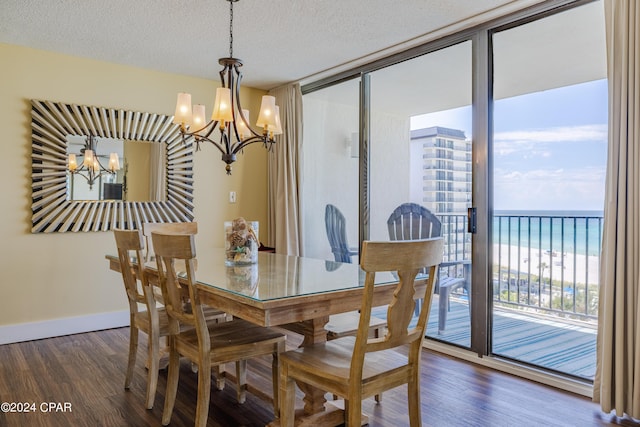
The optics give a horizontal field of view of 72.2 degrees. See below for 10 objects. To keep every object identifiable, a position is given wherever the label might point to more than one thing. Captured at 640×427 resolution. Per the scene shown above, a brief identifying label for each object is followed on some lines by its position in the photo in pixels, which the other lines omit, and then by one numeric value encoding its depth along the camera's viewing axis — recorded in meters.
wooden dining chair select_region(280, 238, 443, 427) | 1.58
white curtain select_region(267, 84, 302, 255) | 4.59
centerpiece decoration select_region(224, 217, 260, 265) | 2.46
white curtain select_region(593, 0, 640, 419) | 2.21
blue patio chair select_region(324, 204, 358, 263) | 4.25
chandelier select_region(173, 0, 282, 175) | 2.53
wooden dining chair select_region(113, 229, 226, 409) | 2.31
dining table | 1.64
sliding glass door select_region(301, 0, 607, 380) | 2.76
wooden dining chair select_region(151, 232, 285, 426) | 1.88
